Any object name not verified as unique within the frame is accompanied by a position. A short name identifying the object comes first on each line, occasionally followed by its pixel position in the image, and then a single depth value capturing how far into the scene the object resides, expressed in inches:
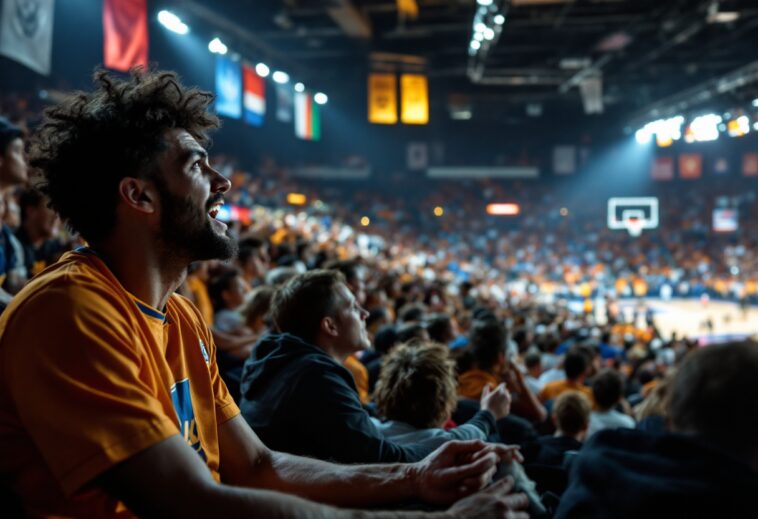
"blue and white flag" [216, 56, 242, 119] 520.2
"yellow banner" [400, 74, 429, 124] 695.7
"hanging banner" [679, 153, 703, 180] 1115.3
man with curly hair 42.6
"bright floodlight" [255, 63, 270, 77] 622.8
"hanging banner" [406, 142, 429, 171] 1095.0
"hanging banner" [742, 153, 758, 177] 1071.6
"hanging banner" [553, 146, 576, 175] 1133.7
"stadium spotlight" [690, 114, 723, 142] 722.2
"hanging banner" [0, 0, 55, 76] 270.2
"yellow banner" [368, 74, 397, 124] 698.8
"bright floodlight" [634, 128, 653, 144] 885.8
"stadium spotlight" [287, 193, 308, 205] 917.2
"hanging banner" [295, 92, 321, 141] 744.3
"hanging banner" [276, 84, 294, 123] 703.1
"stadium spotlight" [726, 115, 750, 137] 668.1
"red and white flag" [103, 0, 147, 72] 351.3
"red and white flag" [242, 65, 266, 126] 572.1
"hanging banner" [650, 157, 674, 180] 1123.9
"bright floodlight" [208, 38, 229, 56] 516.6
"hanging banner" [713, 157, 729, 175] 1129.4
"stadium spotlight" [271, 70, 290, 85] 668.8
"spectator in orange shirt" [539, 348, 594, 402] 214.5
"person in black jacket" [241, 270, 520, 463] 80.4
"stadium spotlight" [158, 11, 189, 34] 436.5
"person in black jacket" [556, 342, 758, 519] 43.6
